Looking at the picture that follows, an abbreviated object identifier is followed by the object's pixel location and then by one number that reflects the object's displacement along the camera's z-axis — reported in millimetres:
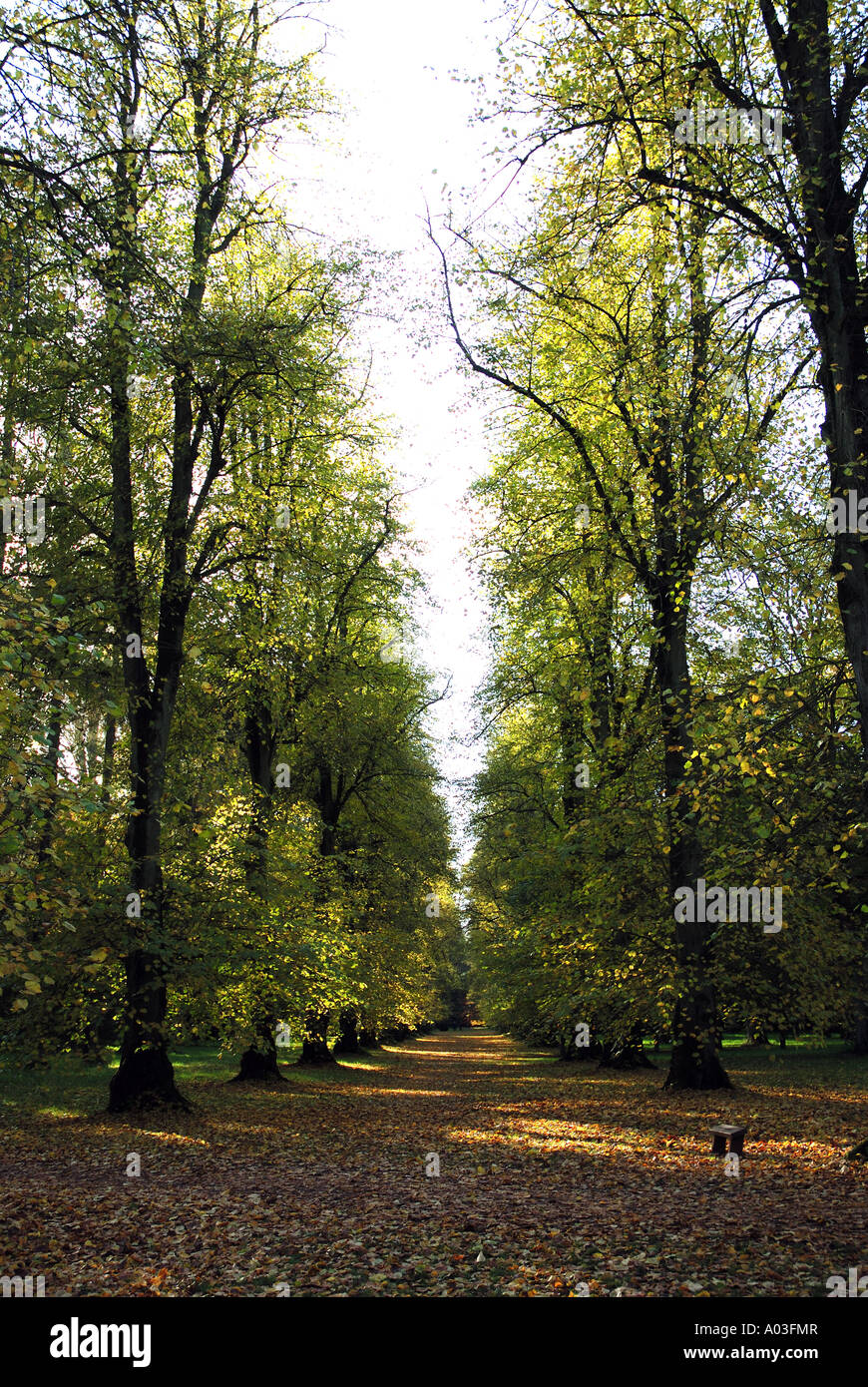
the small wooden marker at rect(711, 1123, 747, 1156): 10109
